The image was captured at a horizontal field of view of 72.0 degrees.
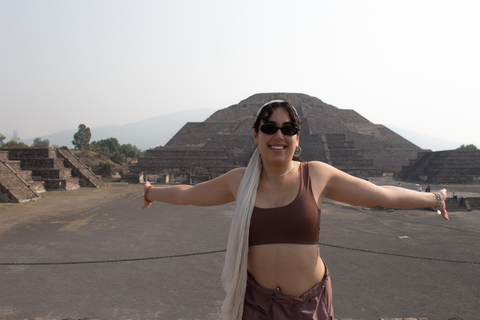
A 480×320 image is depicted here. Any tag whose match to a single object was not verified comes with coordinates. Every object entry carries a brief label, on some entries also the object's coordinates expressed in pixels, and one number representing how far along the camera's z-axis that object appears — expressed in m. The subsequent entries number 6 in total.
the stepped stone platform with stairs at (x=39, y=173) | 16.14
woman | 1.98
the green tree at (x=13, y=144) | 39.81
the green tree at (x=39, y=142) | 68.97
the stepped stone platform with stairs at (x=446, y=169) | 24.44
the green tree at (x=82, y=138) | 58.72
